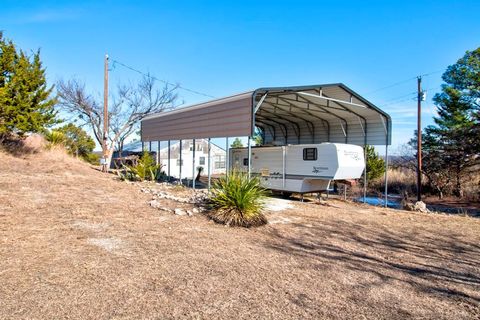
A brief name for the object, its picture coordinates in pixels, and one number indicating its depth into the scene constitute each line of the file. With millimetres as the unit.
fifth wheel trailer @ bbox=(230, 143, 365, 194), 10438
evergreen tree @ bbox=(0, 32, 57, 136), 13625
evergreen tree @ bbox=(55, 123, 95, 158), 26750
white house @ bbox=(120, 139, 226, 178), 26500
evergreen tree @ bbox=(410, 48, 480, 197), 18984
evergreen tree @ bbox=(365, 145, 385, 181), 19797
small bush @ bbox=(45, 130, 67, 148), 18902
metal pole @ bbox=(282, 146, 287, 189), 11820
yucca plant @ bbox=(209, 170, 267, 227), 6648
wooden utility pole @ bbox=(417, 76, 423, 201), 16133
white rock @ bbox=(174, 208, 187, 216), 7251
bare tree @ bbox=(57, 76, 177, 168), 26438
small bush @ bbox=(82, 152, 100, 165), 28000
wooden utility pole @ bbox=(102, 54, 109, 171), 17781
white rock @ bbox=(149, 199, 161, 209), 7981
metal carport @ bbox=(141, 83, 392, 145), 9934
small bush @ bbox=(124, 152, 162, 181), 13562
